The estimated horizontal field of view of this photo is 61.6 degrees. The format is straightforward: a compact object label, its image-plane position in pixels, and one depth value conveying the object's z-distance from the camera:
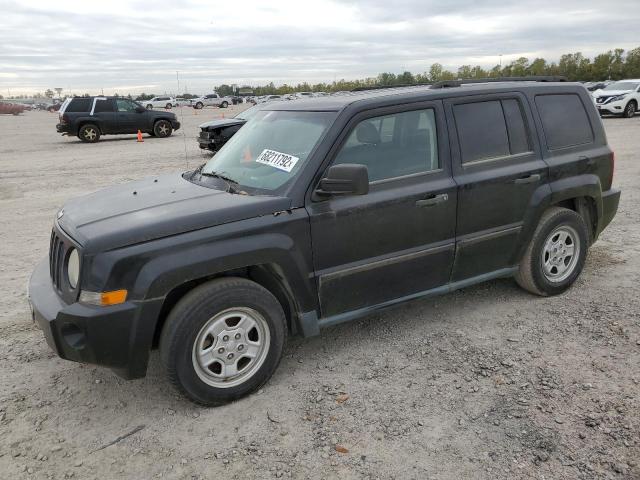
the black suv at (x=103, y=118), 19.80
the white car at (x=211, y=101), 64.00
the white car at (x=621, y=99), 23.83
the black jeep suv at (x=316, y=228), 2.99
